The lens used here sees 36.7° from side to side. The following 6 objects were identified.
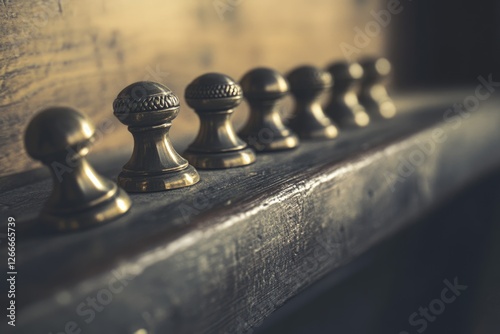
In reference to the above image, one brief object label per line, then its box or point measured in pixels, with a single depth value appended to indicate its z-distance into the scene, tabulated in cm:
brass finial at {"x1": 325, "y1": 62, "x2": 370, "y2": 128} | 48
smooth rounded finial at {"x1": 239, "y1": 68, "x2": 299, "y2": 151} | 39
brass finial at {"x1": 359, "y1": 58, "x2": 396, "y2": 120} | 52
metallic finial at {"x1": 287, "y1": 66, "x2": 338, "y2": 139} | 42
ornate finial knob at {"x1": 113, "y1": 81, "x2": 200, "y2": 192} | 31
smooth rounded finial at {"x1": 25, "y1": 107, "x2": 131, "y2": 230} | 28
